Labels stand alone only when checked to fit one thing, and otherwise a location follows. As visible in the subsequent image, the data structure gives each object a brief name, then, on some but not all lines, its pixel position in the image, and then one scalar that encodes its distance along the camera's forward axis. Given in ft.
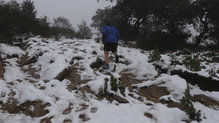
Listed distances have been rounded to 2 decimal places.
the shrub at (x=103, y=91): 10.84
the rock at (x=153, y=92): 11.93
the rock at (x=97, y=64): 17.47
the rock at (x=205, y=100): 11.16
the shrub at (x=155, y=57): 19.02
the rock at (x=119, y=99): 10.38
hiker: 17.35
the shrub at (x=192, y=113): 8.68
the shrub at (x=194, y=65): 14.90
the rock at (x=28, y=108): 8.85
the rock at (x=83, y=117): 8.08
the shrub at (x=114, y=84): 11.24
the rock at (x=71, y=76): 13.87
